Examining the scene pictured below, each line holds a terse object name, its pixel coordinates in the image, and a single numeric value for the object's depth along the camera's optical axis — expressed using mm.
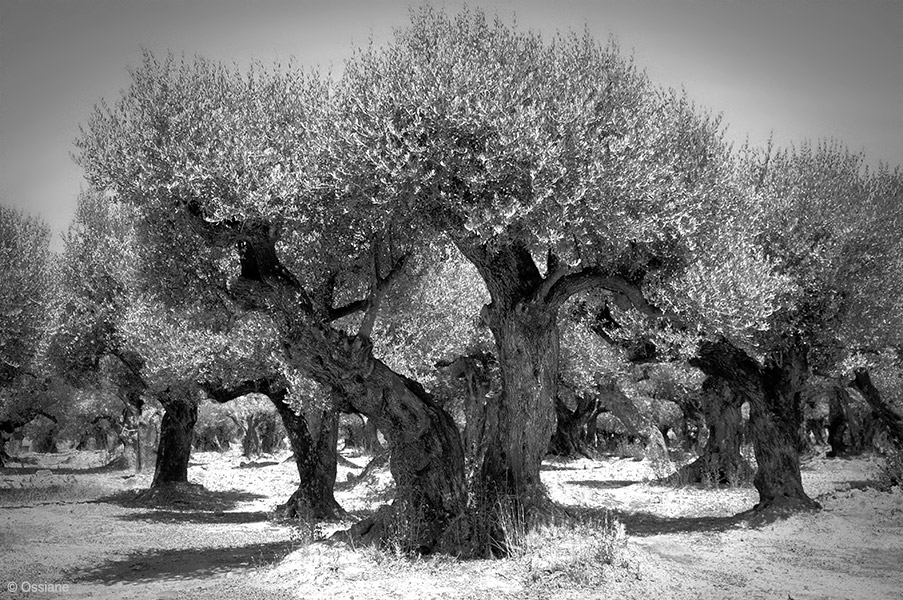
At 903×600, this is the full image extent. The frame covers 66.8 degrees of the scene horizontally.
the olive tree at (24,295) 22812
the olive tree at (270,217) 11664
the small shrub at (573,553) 9797
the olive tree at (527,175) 10820
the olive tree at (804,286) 17812
